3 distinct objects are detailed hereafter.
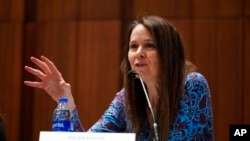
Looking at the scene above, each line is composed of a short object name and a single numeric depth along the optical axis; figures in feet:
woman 14.24
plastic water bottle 14.02
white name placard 13.03
